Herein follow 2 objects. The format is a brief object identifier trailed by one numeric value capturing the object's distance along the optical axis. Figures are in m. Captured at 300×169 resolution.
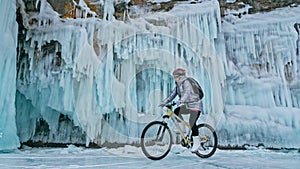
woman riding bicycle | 3.24
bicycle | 3.20
